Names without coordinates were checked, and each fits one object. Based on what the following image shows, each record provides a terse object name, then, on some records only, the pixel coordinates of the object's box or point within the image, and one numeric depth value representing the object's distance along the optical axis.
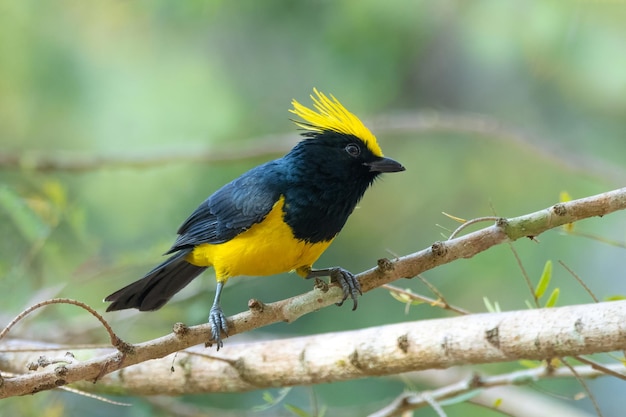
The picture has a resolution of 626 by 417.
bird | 4.61
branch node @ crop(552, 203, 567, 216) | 3.25
